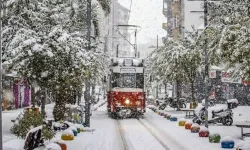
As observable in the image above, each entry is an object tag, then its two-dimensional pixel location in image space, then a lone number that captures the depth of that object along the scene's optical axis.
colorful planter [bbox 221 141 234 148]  15.59
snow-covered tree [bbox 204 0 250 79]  16.61
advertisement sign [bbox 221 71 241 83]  35.92
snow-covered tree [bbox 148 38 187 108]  36.53
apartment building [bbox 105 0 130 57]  162.38
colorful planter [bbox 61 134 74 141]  17.67
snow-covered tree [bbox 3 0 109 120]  17.78
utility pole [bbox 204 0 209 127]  20.83
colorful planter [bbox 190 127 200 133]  21.22
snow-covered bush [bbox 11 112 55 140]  16.67
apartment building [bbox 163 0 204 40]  63.81
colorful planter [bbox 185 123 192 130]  22.97
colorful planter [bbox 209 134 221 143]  17.22
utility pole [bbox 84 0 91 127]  22.29
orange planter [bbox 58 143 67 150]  13.92
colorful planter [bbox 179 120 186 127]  24.80
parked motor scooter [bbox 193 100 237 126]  24.97
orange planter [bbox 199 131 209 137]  19.33
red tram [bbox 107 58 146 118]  29.36
